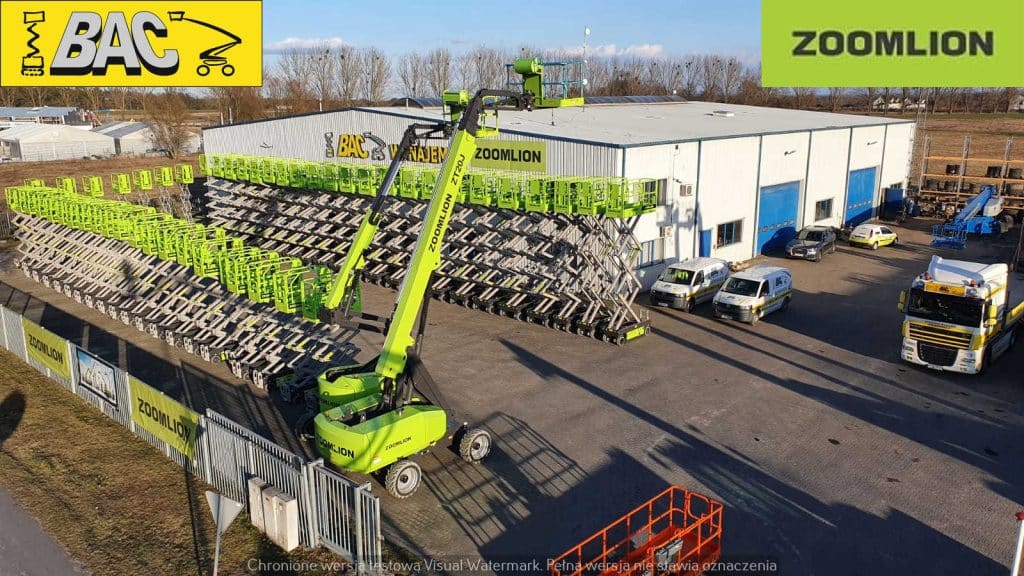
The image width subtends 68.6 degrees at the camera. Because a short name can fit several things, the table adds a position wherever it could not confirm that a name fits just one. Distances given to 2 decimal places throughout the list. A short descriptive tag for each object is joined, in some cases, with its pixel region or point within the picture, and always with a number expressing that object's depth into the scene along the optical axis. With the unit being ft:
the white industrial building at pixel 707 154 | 89.45
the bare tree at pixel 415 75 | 343.87
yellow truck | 60.75
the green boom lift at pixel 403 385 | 43.04
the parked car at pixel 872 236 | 114.21
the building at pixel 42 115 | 285.74
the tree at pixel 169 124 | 229.66
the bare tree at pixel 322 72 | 320.91
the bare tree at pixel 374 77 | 328.29
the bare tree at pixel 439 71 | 339.77
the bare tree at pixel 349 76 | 324.19
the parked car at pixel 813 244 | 106.42
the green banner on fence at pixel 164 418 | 45.24
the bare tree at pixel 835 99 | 327.47
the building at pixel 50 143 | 222.89
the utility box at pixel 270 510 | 38.12
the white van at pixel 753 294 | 76.59
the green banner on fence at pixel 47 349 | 58.59
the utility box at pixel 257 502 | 39.06
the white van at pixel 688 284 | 81.71
